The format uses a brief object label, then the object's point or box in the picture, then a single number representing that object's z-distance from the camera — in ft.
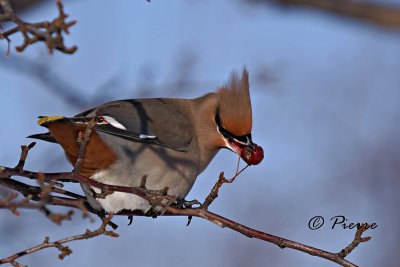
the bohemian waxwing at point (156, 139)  23.61
